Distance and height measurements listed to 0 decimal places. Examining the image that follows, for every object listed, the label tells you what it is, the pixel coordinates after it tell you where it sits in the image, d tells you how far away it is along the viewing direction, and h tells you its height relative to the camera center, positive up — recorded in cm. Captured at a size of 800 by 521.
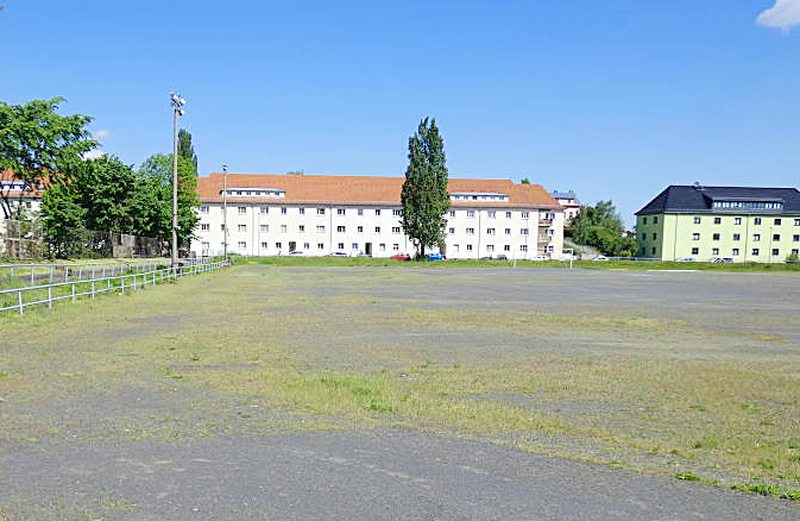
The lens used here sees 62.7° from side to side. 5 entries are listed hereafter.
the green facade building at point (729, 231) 10556 +207
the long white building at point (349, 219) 9650 +273
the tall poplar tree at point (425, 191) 8306 +602
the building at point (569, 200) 17612 +1128
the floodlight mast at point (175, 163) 3656 +402
